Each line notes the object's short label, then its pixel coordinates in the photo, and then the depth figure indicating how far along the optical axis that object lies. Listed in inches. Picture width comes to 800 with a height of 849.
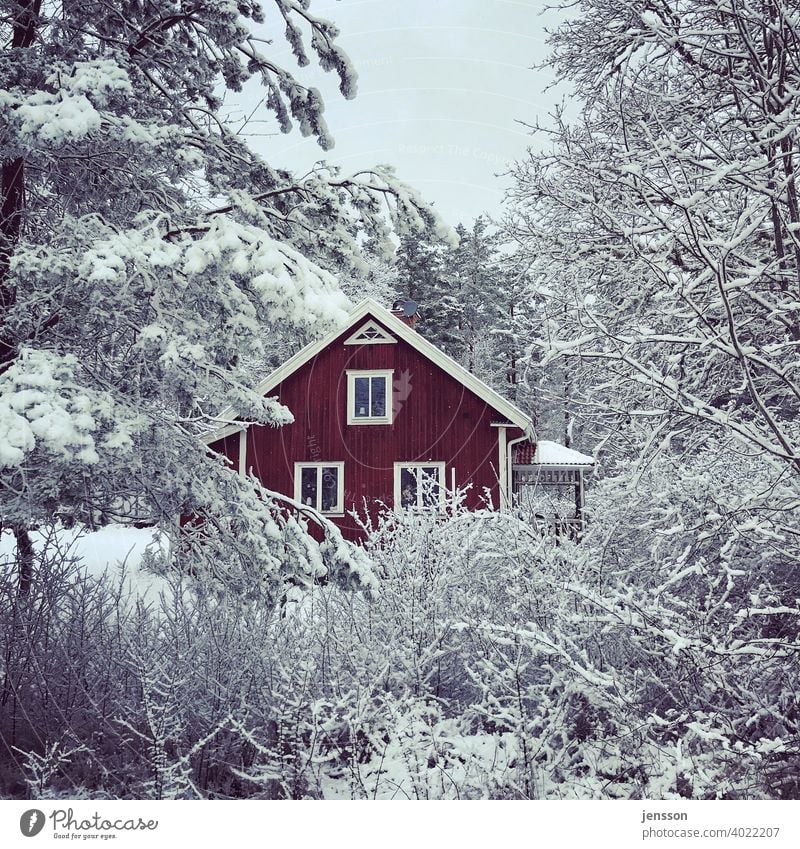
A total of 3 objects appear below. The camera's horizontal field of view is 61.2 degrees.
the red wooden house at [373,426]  561.3
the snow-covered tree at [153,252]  165.3
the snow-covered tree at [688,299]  140.2
